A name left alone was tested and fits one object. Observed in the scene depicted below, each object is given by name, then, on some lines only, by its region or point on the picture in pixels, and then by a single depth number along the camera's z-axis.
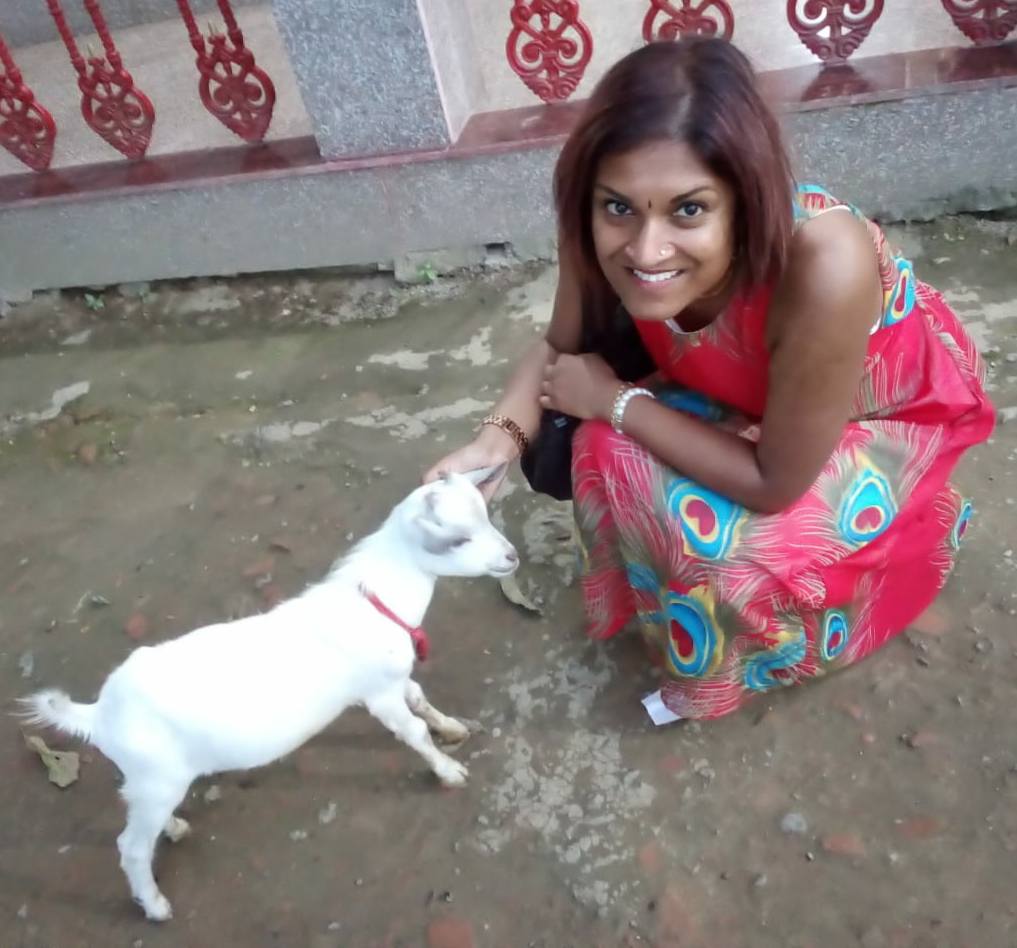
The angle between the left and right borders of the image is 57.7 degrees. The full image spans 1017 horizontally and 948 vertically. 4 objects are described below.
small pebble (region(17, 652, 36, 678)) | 2.63
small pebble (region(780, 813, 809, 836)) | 1.99
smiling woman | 1.48
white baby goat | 1.73
